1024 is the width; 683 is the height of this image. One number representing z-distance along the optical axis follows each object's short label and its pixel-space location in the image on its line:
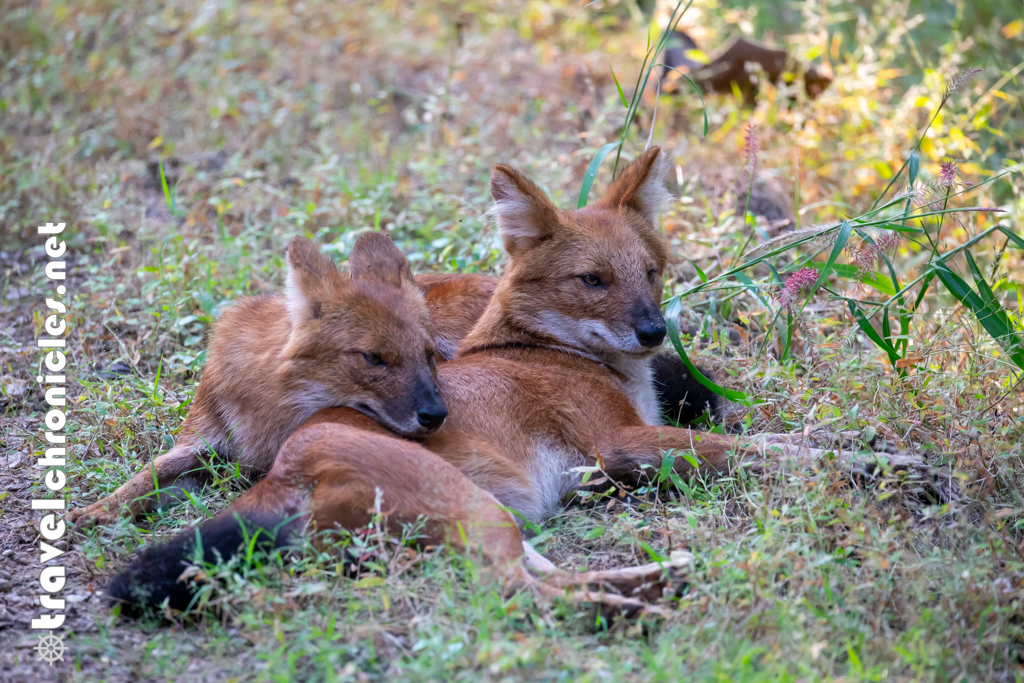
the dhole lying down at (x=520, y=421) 6.92
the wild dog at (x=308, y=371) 7.83
